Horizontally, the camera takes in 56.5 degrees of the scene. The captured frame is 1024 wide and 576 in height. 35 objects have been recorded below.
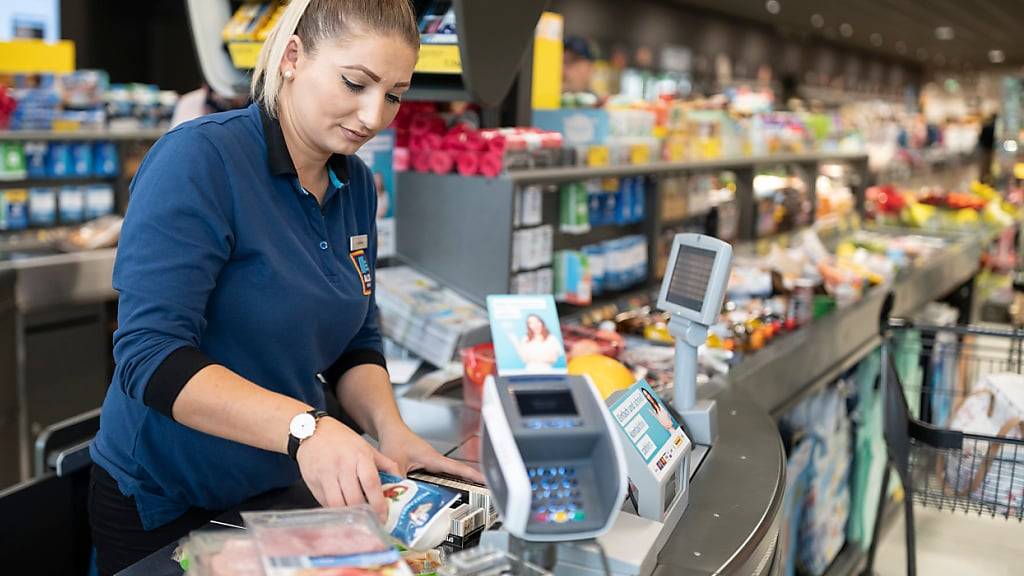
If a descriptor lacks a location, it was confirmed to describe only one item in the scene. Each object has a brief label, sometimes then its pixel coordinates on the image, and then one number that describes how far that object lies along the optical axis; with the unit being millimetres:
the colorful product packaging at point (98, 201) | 7039
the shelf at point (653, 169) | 2961
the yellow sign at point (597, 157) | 3396
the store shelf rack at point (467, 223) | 2916
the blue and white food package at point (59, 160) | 6793
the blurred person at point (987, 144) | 10812
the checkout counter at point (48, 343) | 4102
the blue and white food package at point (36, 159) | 6594
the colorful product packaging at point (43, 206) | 6719
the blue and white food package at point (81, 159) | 6910
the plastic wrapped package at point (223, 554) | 1118
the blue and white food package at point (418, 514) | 1417
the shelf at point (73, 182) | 7250
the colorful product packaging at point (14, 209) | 6590
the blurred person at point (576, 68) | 4645
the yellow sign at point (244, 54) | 3042
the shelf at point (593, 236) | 3512
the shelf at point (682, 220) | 4069
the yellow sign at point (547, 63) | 3396
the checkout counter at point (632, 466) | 1167
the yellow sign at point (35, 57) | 6871
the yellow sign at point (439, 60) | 2447
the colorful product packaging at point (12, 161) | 6402
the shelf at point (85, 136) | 6271
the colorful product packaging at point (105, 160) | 7098
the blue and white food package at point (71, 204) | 6870
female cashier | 1428
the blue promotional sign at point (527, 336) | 1272
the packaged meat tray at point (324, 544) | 1092
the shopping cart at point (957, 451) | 2598
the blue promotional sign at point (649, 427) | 1514
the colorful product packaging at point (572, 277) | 3350
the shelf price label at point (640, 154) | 3684
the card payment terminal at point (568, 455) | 1158
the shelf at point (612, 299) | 3451
